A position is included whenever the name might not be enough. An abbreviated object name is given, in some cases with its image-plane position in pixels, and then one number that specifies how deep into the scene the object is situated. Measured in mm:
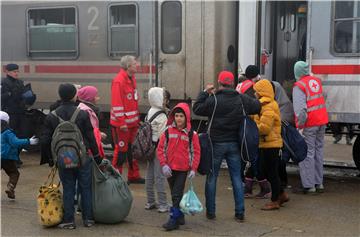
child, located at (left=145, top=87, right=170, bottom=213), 6637
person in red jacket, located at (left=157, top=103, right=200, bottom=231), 5938
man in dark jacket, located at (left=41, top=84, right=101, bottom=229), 5953
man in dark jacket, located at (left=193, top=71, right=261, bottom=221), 6176
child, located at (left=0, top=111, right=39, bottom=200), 6816
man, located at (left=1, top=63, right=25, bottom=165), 9336
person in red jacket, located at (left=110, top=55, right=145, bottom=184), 7801
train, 7762
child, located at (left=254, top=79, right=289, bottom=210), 6656
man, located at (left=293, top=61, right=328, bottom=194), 7410
